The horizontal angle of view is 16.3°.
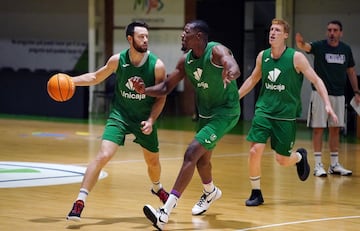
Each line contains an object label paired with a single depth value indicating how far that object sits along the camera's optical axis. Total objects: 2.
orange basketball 12.91
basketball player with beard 12.62
